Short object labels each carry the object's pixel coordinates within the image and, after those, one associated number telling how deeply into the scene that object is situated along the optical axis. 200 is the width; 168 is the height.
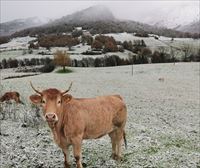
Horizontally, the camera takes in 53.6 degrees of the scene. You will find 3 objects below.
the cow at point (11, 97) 18.27
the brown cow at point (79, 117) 6.49
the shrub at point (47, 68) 56.71
